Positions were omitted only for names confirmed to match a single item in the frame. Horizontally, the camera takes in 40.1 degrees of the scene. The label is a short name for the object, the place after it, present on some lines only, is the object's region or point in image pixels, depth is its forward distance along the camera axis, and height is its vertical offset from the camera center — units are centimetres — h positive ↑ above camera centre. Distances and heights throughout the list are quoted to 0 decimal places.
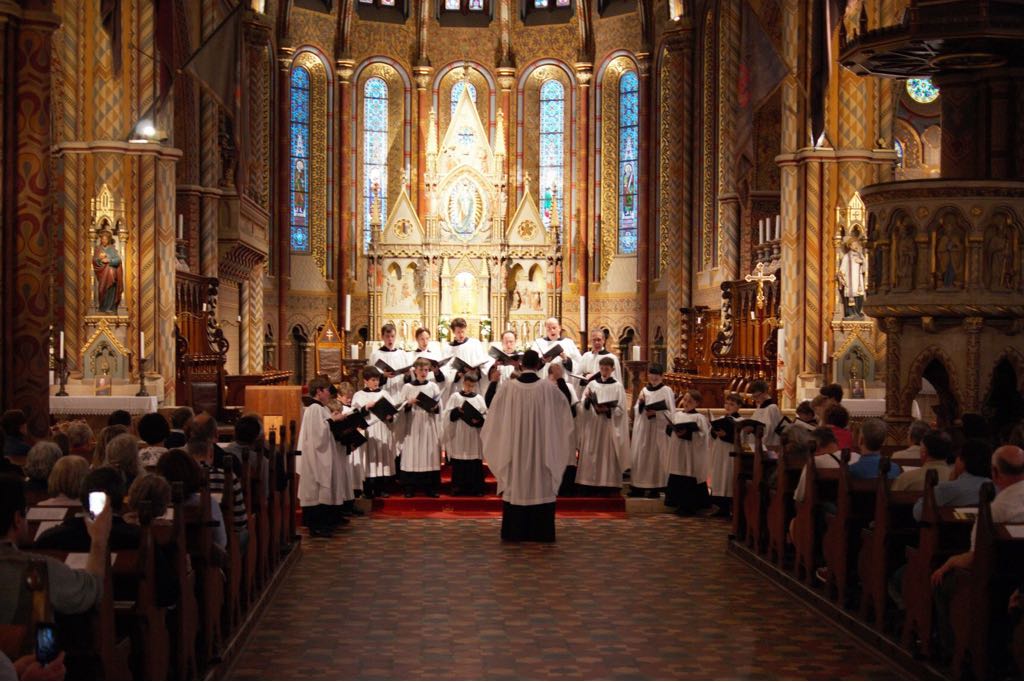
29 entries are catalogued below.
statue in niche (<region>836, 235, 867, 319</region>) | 1766 +82
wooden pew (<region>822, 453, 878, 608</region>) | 877 -116
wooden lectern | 1719 -85
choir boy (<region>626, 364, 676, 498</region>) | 1542 -117
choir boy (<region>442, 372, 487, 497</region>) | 1533 -116
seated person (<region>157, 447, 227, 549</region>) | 750 -74
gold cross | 2048 +84
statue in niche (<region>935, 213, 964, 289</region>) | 1231 +73
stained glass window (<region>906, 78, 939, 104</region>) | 2722 +475
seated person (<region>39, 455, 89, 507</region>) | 667 -70
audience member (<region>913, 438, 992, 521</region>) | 751 -77
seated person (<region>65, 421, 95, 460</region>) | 941 -70
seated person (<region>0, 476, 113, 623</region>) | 459 -83
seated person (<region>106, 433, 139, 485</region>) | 717 -63
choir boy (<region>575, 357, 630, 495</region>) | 1529 -118
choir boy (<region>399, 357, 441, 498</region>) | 1538 -113
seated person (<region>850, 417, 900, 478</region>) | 918 -77
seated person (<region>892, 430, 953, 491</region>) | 839 -78
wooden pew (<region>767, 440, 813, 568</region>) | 1052 -117
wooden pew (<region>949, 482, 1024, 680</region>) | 653 -118
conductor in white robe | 1271 -105
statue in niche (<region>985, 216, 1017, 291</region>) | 1229 +76
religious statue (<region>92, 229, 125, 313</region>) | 1739 +77
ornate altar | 2977 +175
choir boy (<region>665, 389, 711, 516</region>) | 1475 -130
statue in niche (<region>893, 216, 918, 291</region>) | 1253 +74
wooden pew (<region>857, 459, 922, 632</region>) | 799 -113
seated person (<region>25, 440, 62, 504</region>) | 763 -73
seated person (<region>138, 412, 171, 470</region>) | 895 -64
